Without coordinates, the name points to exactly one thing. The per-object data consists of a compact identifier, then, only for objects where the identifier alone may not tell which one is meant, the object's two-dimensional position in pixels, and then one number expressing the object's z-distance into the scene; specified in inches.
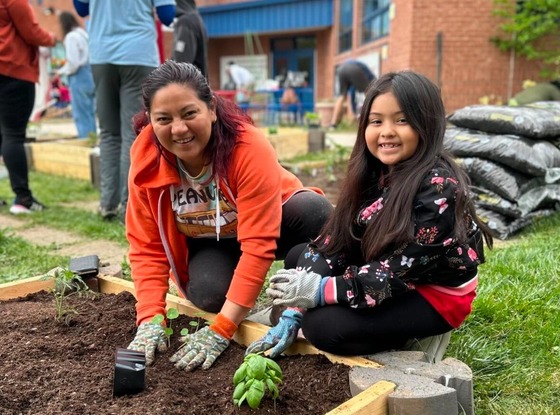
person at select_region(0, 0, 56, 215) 183.9
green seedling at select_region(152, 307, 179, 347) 82.4
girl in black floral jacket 71.2
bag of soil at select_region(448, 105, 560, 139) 163.8
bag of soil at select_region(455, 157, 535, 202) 161.8
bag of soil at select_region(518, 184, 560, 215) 162.9
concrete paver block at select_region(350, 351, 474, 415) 62.1
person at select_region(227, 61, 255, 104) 637.5
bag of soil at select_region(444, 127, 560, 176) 160.6
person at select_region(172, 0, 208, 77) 199.5
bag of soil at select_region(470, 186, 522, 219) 160.6
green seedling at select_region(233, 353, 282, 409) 63.0
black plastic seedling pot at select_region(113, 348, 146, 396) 69.4
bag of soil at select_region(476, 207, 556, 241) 159.5
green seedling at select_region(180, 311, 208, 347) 83.1
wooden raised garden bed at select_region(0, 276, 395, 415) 64.9
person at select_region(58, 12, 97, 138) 326.6
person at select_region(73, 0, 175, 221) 167.3
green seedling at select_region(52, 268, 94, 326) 94.1
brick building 434.6
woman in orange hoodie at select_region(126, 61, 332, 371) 81.4
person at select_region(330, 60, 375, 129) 427.2
